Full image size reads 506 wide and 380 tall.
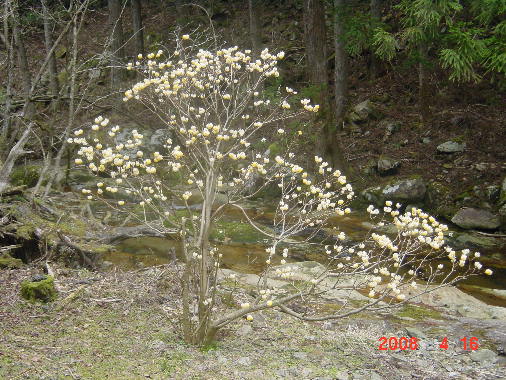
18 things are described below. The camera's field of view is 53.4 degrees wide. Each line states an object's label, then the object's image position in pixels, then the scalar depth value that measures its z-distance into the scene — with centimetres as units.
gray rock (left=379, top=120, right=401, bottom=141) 1504
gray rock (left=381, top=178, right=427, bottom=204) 1237
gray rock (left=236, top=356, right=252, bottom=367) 444
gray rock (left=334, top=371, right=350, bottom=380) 431
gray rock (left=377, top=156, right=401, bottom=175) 1359
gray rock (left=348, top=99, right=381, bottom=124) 1593
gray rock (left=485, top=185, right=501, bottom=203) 1165
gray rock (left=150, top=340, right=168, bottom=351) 449
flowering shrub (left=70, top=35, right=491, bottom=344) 429
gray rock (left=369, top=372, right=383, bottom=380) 434
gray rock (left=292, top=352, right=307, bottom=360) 466
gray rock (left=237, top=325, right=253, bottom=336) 518
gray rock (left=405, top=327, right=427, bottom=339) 547
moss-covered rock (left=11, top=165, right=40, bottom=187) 901
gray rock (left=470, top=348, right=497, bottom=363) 499
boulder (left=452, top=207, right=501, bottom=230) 1097
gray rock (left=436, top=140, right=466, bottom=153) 1352
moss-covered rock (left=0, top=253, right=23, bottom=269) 570
